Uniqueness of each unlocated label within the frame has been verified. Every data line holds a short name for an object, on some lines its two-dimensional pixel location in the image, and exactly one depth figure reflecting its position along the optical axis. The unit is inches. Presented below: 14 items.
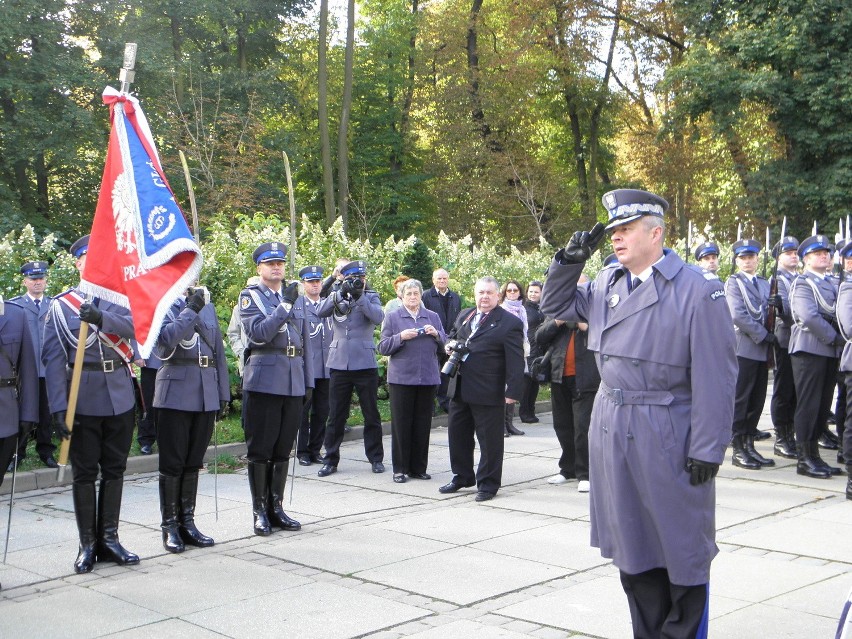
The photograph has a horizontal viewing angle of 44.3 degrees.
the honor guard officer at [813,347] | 386.0
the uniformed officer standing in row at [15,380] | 253.0
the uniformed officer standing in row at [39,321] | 393.7
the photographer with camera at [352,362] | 412.8
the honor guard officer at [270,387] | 303.0
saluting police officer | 166.9
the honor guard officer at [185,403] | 280.7
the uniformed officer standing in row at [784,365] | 433.1
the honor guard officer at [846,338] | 348.2
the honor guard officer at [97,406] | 263.3
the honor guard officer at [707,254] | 463.0
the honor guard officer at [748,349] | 413.4
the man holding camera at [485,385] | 366.0
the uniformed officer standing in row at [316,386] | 435.8
